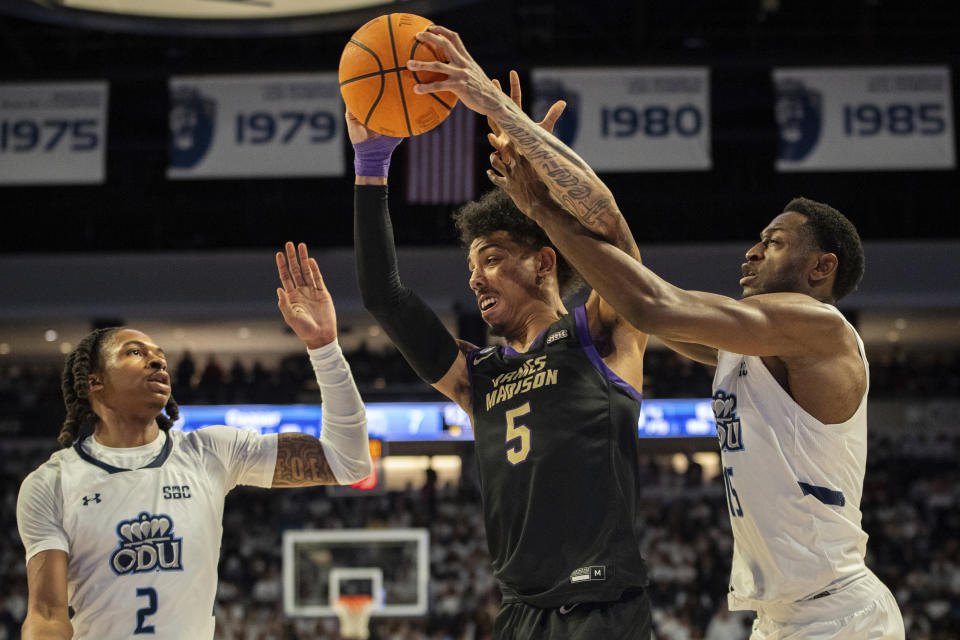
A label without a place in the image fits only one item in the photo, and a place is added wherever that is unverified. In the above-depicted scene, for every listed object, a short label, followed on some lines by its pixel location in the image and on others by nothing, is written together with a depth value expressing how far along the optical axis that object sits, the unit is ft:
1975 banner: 43.27
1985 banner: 40.88
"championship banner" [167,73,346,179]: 43.04
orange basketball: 11.75
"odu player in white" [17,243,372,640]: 11.82
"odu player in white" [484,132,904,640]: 10.11
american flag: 45.42
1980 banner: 41.78
